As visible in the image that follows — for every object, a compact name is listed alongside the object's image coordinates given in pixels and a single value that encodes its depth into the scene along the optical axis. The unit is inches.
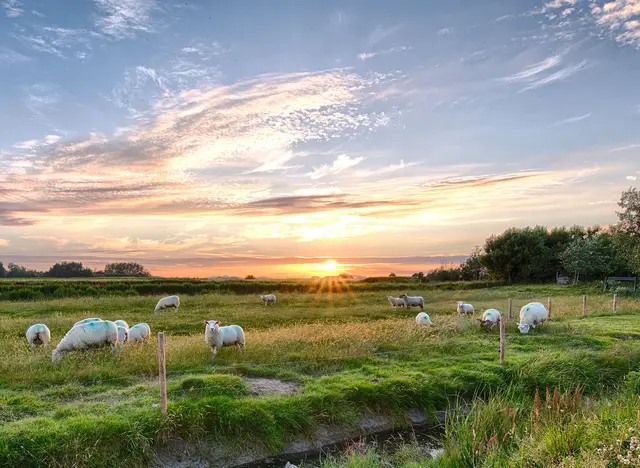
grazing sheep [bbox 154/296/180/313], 1235.6
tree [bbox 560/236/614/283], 2144.4
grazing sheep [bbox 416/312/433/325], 854.5
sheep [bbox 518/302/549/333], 805.7
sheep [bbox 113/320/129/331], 733.6
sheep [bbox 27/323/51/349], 675.4
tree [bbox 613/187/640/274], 1619.0
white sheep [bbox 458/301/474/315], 1120.2
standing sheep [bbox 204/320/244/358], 593.2
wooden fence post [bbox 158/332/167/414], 375.6
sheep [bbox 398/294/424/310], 1409.9
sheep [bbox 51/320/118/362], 586.6
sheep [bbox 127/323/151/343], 712.5
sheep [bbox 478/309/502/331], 809.5
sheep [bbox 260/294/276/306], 1450.5
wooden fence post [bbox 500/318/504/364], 550.0
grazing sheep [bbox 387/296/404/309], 1428.4
